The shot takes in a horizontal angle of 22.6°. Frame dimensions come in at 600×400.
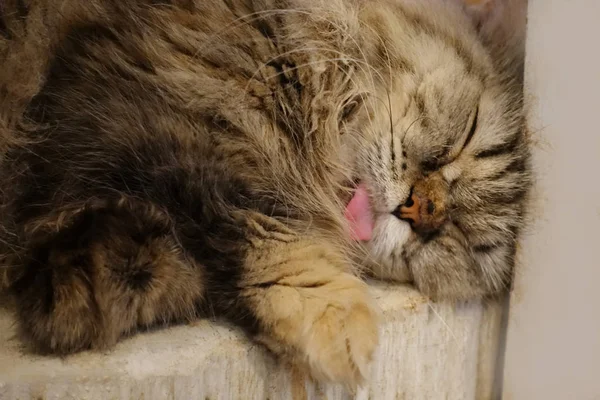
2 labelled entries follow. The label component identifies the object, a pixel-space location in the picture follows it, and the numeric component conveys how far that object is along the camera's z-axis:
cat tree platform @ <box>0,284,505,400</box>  0.60
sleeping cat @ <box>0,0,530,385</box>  0.62
